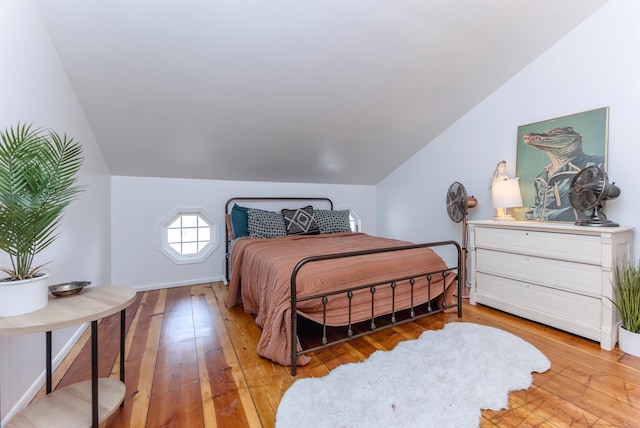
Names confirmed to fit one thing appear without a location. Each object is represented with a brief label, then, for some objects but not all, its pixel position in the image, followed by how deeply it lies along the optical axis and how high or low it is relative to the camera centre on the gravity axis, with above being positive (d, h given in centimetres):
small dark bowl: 128 -38
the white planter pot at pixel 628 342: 192 -88
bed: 182 -54
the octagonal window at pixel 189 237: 365 -36
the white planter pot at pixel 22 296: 103 -33
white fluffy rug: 135 -97
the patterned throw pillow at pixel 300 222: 373 -15
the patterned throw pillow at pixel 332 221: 392 -14
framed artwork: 244 +52
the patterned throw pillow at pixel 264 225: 348 -18
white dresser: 205 -49
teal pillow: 359 -15
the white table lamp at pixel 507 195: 277 +17
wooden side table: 101 -68
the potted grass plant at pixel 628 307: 193 -65
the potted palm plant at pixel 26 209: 104 +0
